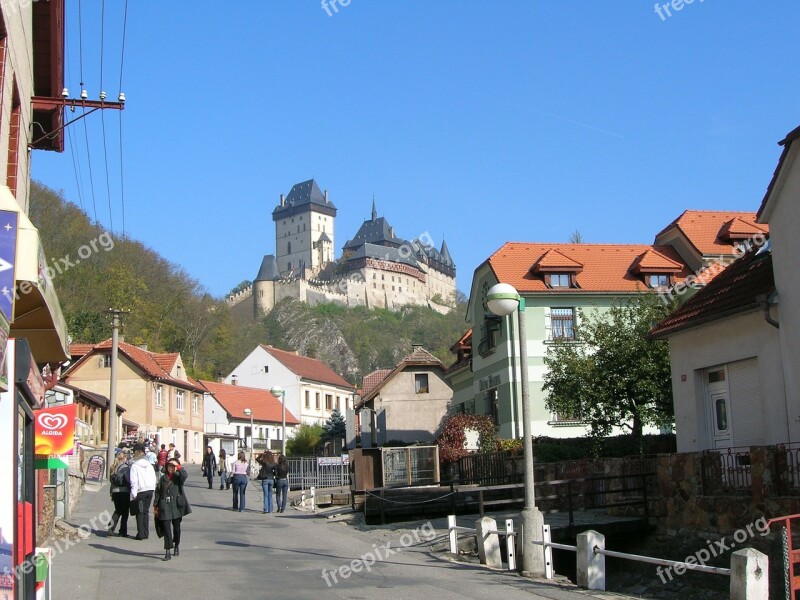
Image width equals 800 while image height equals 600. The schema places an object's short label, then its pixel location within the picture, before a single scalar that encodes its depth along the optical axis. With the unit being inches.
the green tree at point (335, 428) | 2802.7
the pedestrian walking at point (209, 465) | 1428.4
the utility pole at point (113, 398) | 1379.9
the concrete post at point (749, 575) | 390.9
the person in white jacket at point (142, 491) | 684.7
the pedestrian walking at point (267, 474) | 1005.6
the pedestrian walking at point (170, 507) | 584.7
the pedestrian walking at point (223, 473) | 1391.9
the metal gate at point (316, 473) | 1443.2
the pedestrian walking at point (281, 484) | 1019.9
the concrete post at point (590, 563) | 501.0
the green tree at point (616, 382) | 1160.2
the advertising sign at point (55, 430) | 401.7
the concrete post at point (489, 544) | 589.3
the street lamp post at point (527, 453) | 523.8
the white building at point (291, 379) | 3678.6
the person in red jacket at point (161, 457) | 1080.2
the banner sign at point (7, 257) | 323.3
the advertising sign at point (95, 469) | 1269.7
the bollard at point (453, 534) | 636.7
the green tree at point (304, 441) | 2770.7
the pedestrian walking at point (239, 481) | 1013.2
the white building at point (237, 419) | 2997.0
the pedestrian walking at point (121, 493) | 712.4
